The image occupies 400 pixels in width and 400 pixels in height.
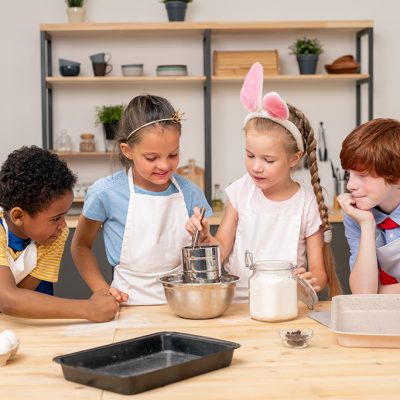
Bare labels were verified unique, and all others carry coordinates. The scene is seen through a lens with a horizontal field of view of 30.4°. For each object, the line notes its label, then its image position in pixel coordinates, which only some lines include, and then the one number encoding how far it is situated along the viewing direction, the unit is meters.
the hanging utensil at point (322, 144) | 4.46
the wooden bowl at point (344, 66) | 4.21
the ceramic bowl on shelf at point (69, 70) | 4.15
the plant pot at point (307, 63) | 4.21
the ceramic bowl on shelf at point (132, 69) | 4.18
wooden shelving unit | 4.11
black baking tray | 1.19
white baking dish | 1.46
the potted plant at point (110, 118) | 4.18
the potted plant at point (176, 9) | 4.16
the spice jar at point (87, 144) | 4.29
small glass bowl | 1.45
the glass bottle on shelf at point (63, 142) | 4.26
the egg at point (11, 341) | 1.34
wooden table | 1.19
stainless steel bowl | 1.68
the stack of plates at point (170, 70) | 4.16
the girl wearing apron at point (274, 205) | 2.04
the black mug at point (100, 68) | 4.18
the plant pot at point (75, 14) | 4.19
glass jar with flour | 1.69
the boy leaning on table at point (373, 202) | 1.88
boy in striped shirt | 1.69
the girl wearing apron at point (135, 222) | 2.10
